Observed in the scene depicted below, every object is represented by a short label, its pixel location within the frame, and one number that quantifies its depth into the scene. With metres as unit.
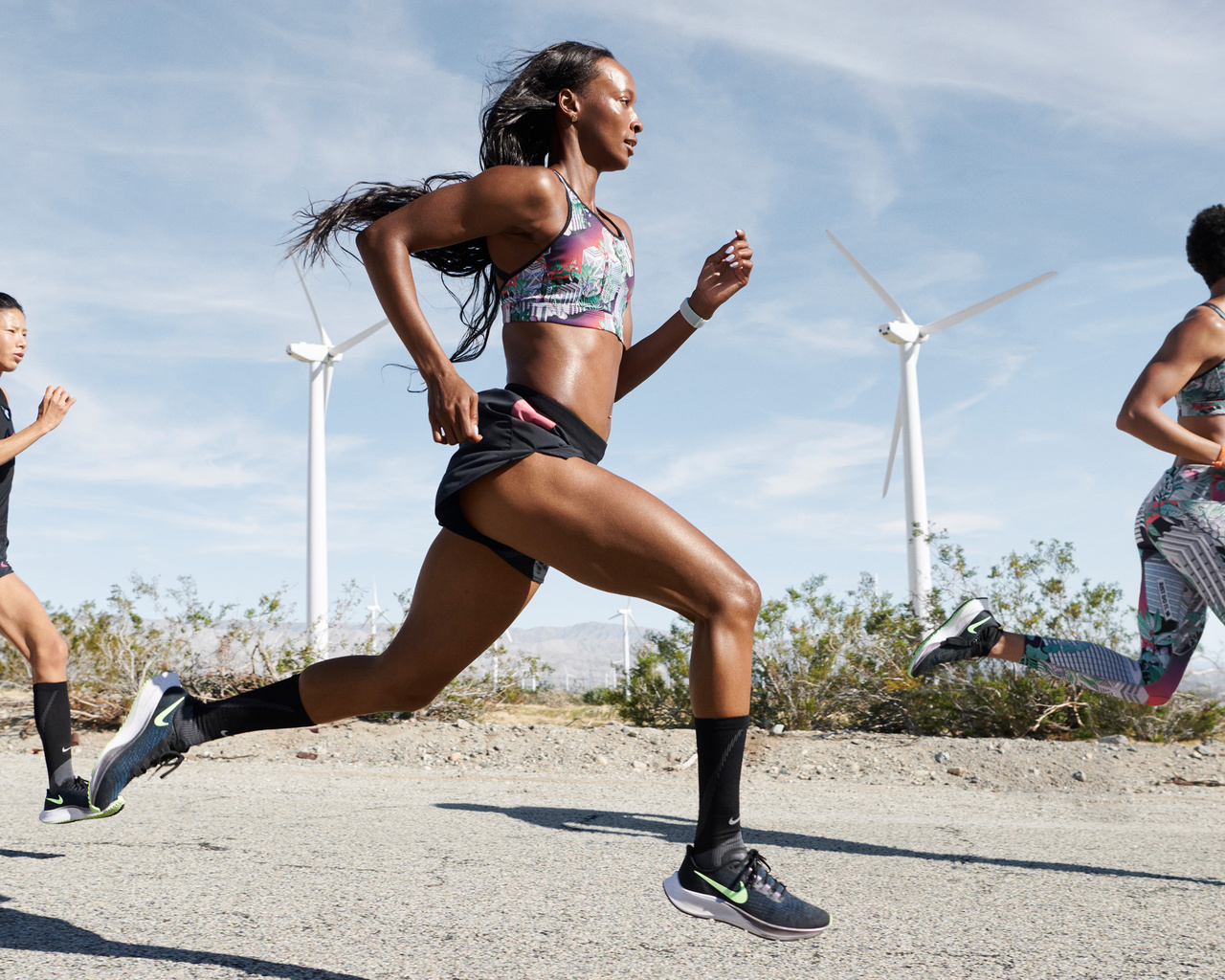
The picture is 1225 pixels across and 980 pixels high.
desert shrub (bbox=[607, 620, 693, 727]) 9.23
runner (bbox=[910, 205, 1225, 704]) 3.65
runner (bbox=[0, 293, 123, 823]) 3.86
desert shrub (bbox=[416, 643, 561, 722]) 9.34
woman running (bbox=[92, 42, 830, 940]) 2.18
